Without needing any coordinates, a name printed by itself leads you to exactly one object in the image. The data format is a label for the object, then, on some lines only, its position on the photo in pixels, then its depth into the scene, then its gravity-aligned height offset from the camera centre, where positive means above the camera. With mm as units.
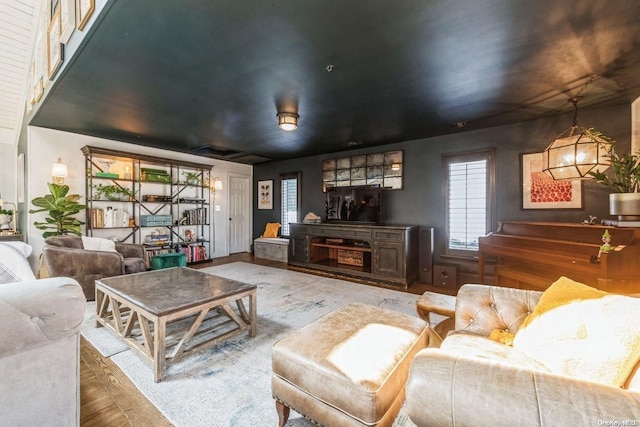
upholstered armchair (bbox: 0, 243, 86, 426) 1012 -565
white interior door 7023 -39
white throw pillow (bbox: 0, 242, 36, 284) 1601 -323
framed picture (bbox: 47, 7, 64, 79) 2561 +1667
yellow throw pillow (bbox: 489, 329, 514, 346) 1454 -683
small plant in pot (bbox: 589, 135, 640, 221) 2459 +236
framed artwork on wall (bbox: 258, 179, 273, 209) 7027 +485
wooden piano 2412 -444
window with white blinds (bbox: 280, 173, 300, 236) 6461 +300
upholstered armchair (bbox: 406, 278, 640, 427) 678 -497
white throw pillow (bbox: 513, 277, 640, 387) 925 -490
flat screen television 4855 +156
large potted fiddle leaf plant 4062 +44
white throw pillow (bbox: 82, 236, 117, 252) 3803 -453
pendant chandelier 2410 +529
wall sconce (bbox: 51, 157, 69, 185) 4066 +643
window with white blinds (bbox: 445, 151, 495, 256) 4051 +197
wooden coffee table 1925 -742
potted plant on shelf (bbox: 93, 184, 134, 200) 4781 +370
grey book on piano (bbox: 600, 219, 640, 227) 2511 -107
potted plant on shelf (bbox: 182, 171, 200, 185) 6025 +792
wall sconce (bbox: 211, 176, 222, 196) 6251 +636
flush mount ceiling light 3463 +1193
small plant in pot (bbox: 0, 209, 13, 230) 4646 -89
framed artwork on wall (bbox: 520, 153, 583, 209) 3404 +300
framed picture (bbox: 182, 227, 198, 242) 5992 -500
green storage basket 4605 -835
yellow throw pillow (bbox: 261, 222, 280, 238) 6684 -434
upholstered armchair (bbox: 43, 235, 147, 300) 3240 -628
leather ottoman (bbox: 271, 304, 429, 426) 1150 -731
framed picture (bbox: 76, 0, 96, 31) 1915 +1508
